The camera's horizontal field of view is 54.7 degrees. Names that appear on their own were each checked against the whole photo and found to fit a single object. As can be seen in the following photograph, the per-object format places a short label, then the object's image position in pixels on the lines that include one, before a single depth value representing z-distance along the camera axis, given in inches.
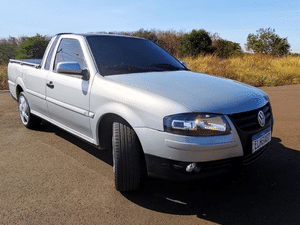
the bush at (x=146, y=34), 884.0
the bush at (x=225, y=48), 792.3
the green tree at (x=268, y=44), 845.8
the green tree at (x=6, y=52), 661.3
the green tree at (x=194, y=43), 759.1
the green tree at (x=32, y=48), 557.9
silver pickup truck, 96.3
